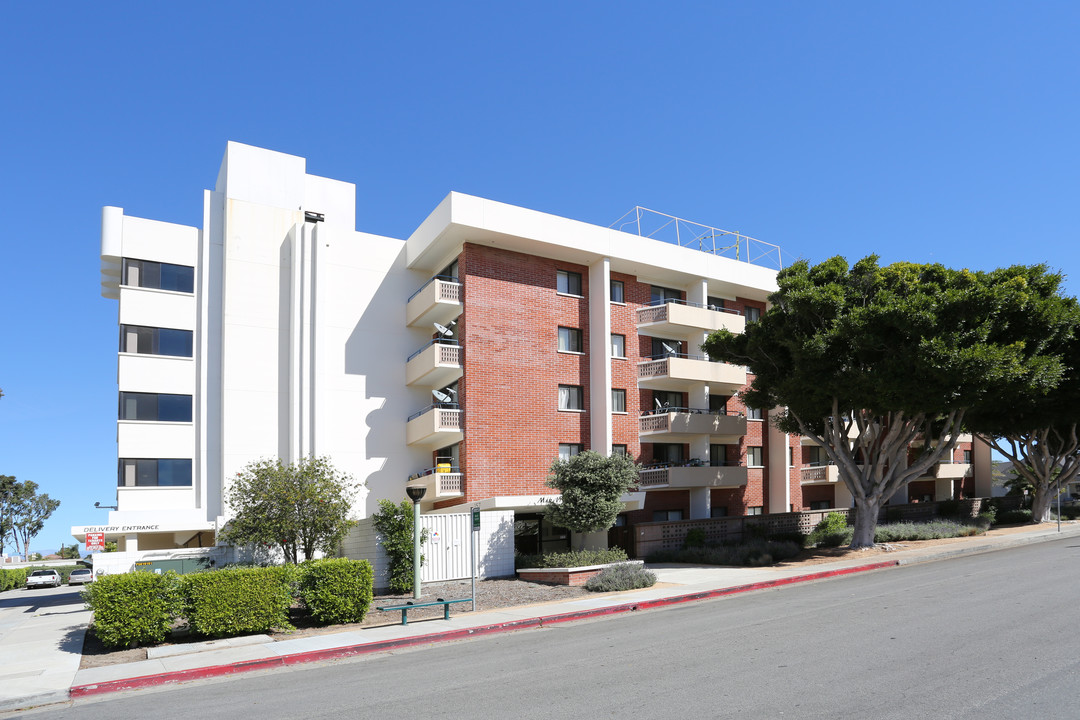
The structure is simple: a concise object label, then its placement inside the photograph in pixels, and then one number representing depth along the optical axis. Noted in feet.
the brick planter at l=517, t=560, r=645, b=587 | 73.82
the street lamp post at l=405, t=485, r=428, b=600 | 67.62
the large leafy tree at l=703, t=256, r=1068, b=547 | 82.58
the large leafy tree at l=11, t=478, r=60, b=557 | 297.33
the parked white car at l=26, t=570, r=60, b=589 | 174.15
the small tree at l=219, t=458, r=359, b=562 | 78.43
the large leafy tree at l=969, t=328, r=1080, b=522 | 118.62
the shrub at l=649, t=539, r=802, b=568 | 88.28
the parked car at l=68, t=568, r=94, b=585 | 161.15
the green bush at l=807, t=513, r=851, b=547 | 103.55
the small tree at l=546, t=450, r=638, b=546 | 81.92
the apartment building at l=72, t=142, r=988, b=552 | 100.48
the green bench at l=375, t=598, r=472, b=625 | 53.57
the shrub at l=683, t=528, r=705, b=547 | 105.09
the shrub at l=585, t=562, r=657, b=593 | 70.28
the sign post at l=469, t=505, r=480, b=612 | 60.39
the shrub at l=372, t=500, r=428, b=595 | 75.10
